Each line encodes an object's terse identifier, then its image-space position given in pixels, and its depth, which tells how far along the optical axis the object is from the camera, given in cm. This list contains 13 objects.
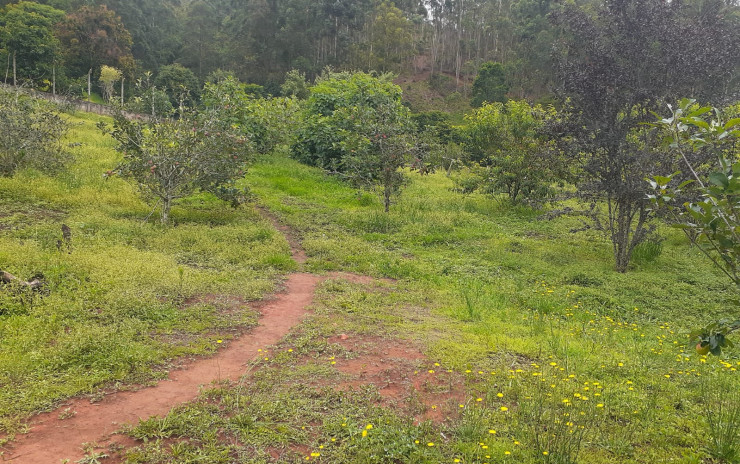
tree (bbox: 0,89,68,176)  1094
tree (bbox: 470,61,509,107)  4078
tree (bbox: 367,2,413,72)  4688
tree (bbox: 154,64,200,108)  4225
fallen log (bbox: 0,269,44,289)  545
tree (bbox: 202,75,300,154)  1770
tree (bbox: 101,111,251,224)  929
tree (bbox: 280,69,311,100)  3659
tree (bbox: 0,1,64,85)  3269
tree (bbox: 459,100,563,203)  1323
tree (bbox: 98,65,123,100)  3591
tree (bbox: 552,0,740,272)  827
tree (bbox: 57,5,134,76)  3866
